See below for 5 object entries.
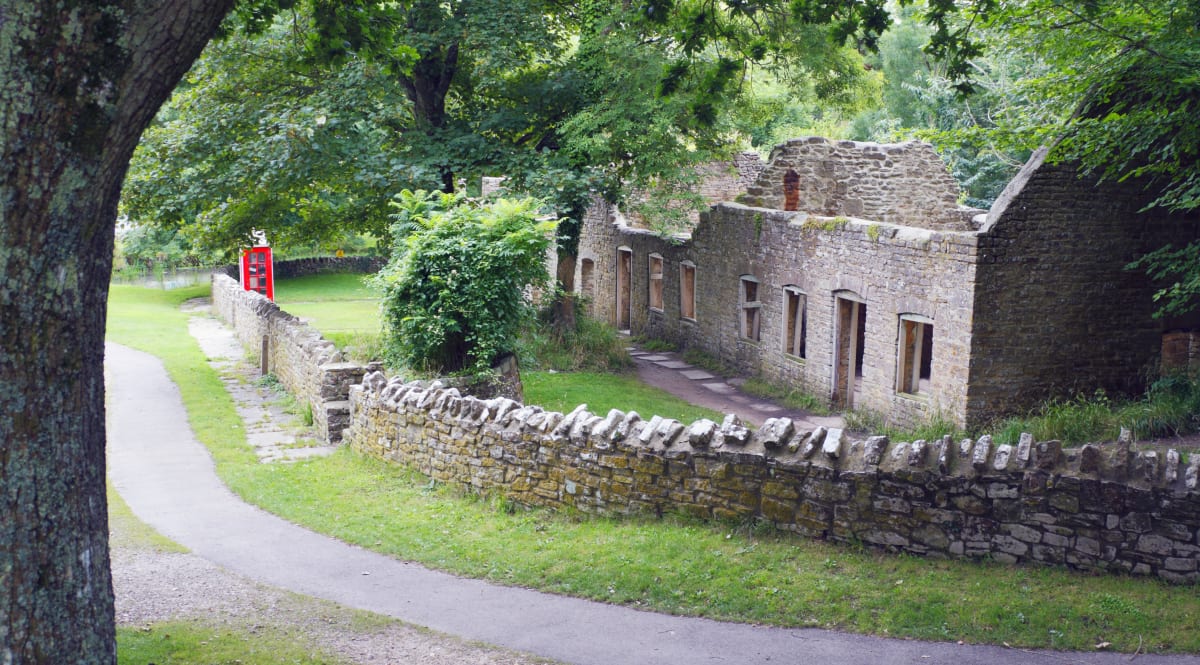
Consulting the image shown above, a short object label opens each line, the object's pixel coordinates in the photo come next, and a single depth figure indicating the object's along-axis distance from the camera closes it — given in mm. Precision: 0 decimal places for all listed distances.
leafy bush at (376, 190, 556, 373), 14984
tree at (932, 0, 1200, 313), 11938
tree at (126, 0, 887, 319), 20172
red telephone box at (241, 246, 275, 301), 30828
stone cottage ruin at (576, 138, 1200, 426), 15445
